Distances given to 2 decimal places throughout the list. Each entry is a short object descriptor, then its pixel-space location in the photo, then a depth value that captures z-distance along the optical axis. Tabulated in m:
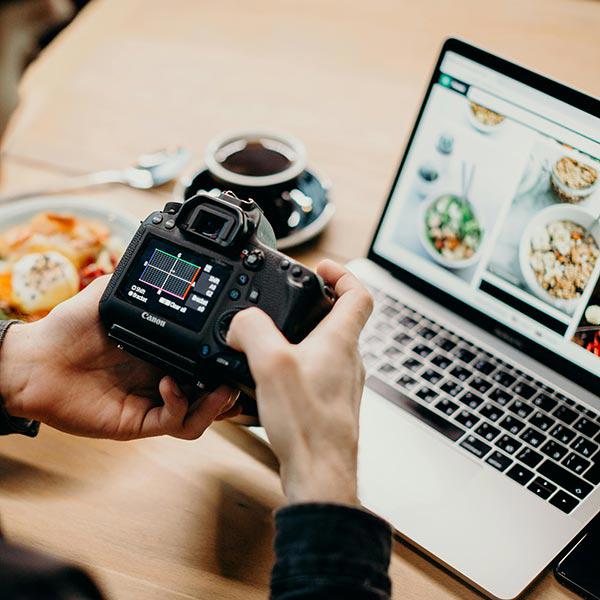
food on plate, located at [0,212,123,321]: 0.81
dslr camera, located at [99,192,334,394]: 0.61
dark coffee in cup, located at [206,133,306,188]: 0.93
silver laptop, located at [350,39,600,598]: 0.67
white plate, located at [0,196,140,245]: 0.89
